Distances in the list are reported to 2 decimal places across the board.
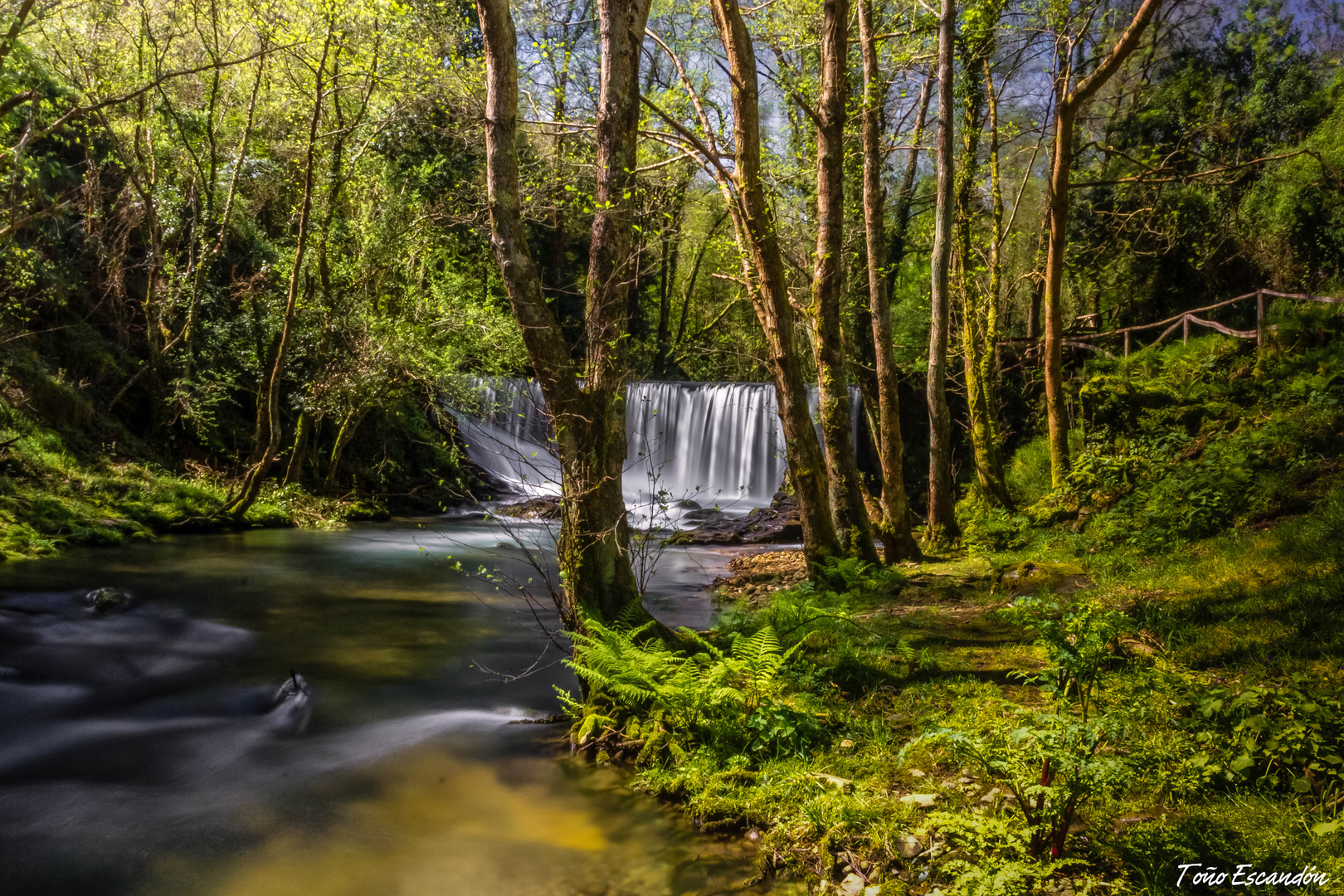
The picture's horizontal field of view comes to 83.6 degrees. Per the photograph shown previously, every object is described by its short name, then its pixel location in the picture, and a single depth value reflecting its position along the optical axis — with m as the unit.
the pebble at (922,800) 3.52
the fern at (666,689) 4.59
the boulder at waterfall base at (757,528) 14.70
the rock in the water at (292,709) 6.00
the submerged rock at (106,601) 8.51
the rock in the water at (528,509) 16.09
